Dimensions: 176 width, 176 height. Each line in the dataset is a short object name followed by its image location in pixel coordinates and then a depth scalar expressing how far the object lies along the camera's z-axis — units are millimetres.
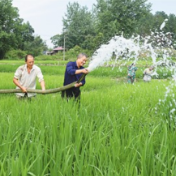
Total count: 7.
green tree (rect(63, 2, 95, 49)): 45288
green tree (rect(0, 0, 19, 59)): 29312
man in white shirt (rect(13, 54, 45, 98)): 3970
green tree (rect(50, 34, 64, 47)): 48744
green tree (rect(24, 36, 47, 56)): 42406
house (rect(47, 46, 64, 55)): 55681
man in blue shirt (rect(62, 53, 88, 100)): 3519
